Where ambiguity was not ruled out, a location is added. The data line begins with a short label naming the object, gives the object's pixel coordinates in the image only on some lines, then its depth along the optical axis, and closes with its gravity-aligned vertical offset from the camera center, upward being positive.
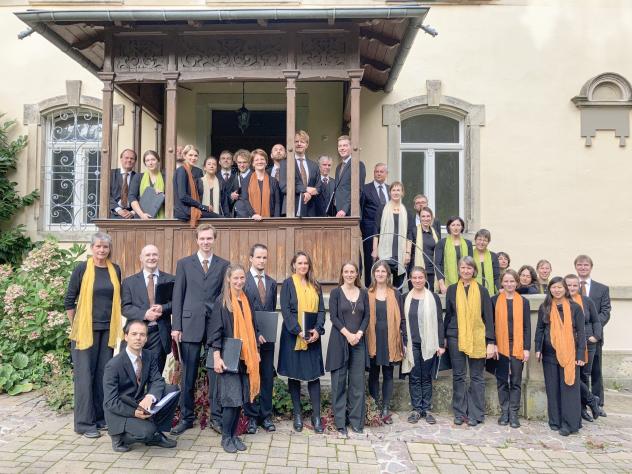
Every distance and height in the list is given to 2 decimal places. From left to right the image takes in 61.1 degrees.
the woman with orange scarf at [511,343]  5.76 -1.01
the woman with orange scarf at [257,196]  6.56 +0.64
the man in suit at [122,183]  6.90 +0.84
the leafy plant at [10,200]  8.79 +0.78
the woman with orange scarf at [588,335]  6.07 -0.97
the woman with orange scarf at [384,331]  5.50 -0.85
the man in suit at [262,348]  5.21 -0.97
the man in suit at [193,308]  5.11 -0.58
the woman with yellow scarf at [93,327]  5.03 -0.76
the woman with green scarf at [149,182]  6.67 +0.83
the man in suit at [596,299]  6.47 -0.59
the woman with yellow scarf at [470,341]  5.70 -0.98
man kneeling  4.50 -1.26
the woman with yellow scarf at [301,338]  5.22 -0.88
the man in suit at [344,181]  6.59 +0.84
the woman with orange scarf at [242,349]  4.69 -0.90
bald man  5.11 -0.56
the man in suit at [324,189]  6.90 +0.77
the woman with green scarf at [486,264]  6.64 -0.18
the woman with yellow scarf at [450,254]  6.58 -0.06
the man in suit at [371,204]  7.08 +0.60
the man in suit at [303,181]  6.62 +0.85
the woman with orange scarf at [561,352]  5.60 -1.08
